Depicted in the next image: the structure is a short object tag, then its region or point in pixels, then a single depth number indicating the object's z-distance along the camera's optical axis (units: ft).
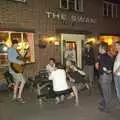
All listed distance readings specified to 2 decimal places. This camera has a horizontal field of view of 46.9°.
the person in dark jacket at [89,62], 19.14
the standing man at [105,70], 12.33
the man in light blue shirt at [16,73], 15.00
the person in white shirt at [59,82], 13.74
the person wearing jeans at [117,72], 11.98
